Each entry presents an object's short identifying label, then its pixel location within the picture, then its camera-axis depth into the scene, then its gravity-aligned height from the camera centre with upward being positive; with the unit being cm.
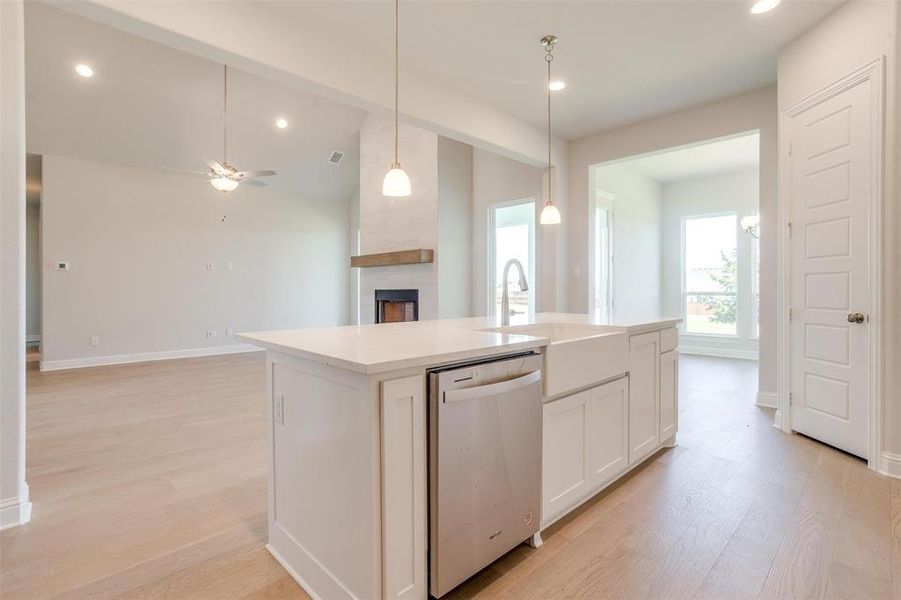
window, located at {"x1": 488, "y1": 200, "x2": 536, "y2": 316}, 600 +80
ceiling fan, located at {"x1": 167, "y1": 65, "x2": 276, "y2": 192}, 471 +136
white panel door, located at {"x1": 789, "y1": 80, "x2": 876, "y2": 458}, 277 +21
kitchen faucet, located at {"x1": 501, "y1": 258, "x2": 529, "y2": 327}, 244 +2
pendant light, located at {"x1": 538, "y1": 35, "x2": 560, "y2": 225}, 329 +67
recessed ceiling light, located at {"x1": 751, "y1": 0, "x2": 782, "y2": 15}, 269 +180
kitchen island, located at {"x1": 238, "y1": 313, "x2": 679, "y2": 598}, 136 -53
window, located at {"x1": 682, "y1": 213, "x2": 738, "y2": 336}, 707 +37
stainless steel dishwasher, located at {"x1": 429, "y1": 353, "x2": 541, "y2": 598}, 147 -61
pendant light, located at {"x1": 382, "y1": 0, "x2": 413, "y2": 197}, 244 +65
